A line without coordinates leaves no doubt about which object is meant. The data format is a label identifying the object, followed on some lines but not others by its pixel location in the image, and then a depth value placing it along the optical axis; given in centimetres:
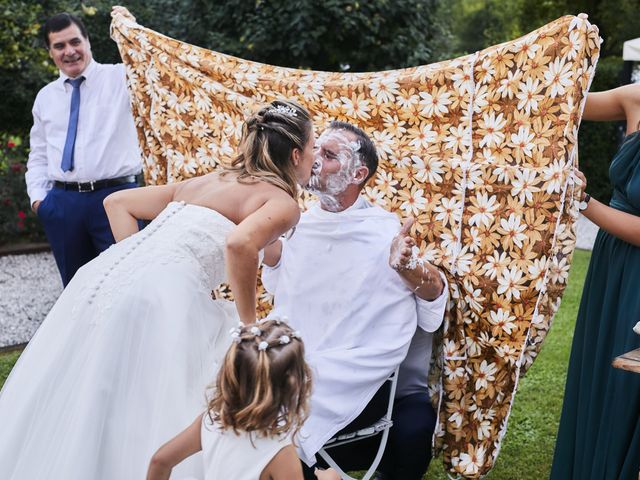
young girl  269
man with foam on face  347
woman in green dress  345
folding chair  346
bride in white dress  315
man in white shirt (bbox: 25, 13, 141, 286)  560
